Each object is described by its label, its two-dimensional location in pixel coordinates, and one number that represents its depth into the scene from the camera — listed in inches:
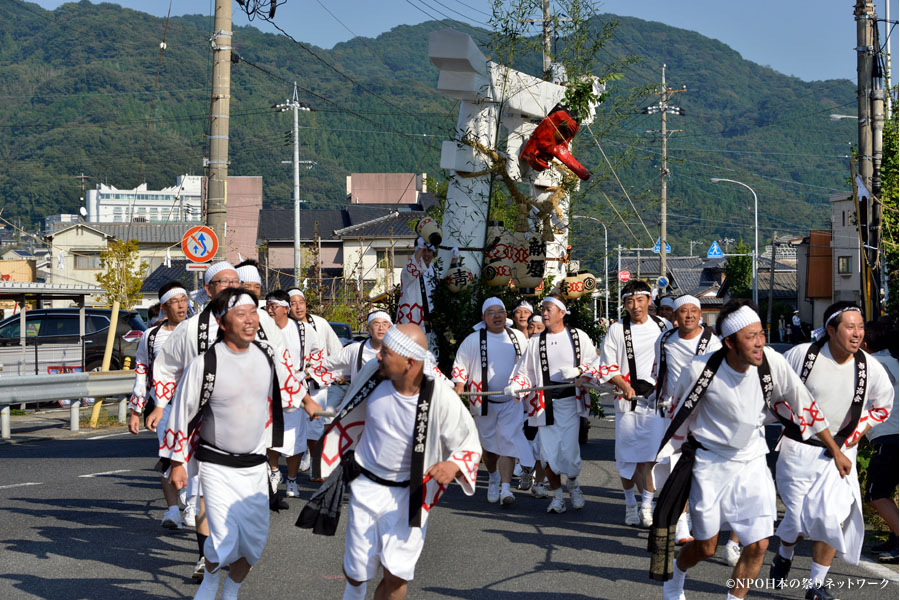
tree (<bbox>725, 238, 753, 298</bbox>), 2738.7
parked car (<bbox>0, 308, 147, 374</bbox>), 792.3
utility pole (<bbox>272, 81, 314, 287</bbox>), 1465.3
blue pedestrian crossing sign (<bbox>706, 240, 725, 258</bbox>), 2485.0
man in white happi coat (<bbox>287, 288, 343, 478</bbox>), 439.2
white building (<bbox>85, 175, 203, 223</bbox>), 4977.9
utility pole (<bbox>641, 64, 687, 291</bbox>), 1603.1
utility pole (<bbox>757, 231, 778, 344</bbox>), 2096.5
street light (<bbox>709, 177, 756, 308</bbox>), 2038.6
